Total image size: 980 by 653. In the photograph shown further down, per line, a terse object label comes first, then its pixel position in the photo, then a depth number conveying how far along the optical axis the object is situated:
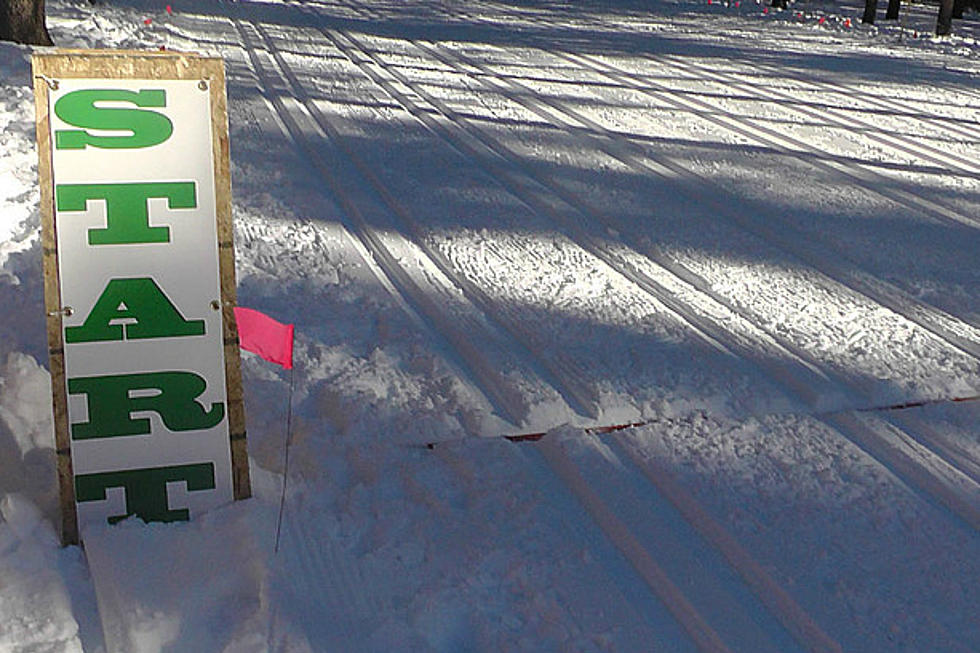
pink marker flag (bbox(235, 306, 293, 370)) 2.72
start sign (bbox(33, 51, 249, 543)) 2.44
